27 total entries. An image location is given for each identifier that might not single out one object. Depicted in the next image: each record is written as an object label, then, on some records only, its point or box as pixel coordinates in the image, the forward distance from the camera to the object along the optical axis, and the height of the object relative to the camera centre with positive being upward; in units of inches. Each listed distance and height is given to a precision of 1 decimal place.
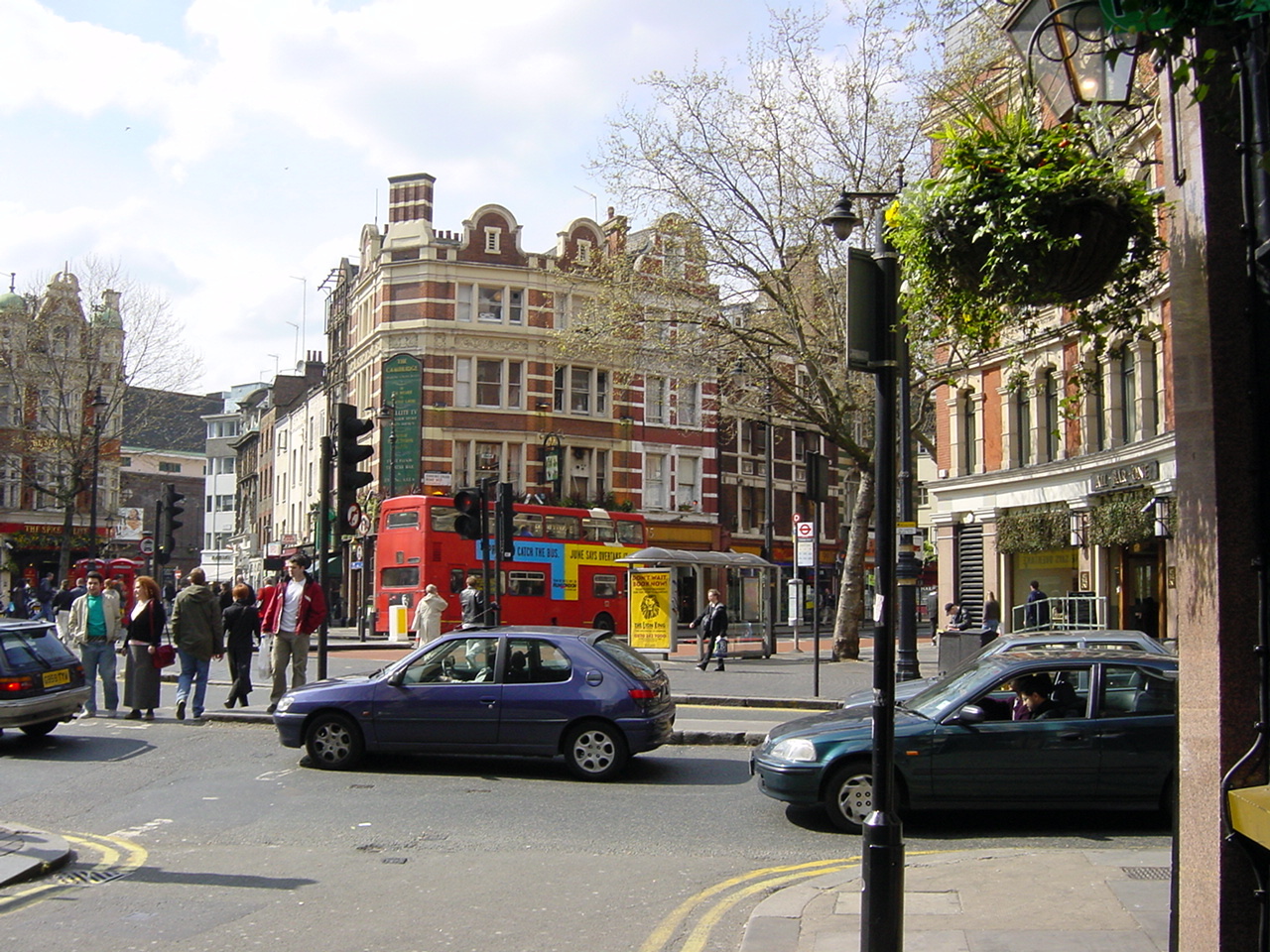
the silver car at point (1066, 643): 477.7 -26.8
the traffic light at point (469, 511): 674.2 +37.1
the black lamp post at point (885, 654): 203.8 -14.0
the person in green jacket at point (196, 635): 577.3 -29.3
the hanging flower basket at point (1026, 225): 181.0 +54.7
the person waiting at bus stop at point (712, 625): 957.2 -39.4
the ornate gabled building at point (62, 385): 1684.3 +277.4
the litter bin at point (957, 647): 829.2 -48.7
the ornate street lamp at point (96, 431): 1553.8 +193.8
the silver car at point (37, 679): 484.1 -44.1
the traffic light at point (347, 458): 555.8 +54.7
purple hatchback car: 432.5 -47.8
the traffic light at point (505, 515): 740.0 +38.3
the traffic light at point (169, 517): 1020.5 +49.4
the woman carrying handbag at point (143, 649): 577.3 -36.0
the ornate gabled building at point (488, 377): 1780.3 +310.5
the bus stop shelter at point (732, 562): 1119.0 +13.7
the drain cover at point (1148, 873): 272.2 -68.5
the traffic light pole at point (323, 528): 563.5 +22.5
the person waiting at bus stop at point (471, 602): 914.1 -20.6
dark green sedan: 341.4 -49.4
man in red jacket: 594.2 -21.1
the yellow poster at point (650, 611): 1113.4 -32.9
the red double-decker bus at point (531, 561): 1184.8 +14.3
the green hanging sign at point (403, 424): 1750.7 +222.6
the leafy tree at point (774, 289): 970.1 +248.8
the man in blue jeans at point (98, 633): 596.1 -29.6
